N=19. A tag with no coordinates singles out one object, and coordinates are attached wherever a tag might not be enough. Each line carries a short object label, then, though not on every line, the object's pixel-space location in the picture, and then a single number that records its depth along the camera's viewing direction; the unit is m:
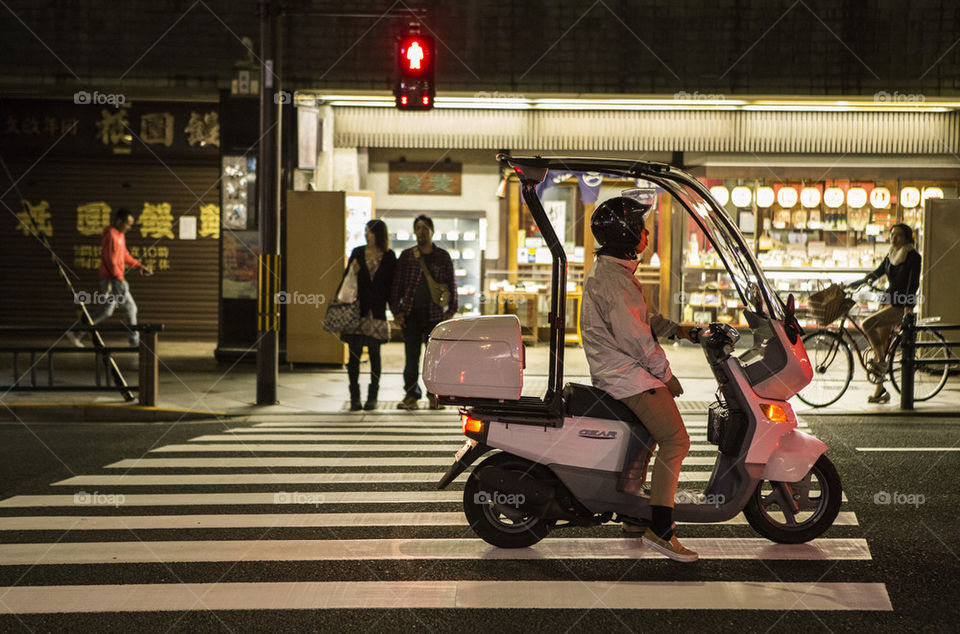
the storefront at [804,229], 17.45
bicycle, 11.14
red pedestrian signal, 12.45
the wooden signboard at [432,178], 17.94
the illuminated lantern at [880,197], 17.45
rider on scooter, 5.21
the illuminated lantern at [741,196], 17.64
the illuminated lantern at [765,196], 17.66
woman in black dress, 10.89
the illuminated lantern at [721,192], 17.58
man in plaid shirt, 10.88
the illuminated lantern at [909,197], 17.31
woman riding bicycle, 11.38
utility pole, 11.40
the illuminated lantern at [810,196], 17.61
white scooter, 5.36
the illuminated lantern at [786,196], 17.61
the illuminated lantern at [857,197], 17.52
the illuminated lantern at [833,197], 17.53
